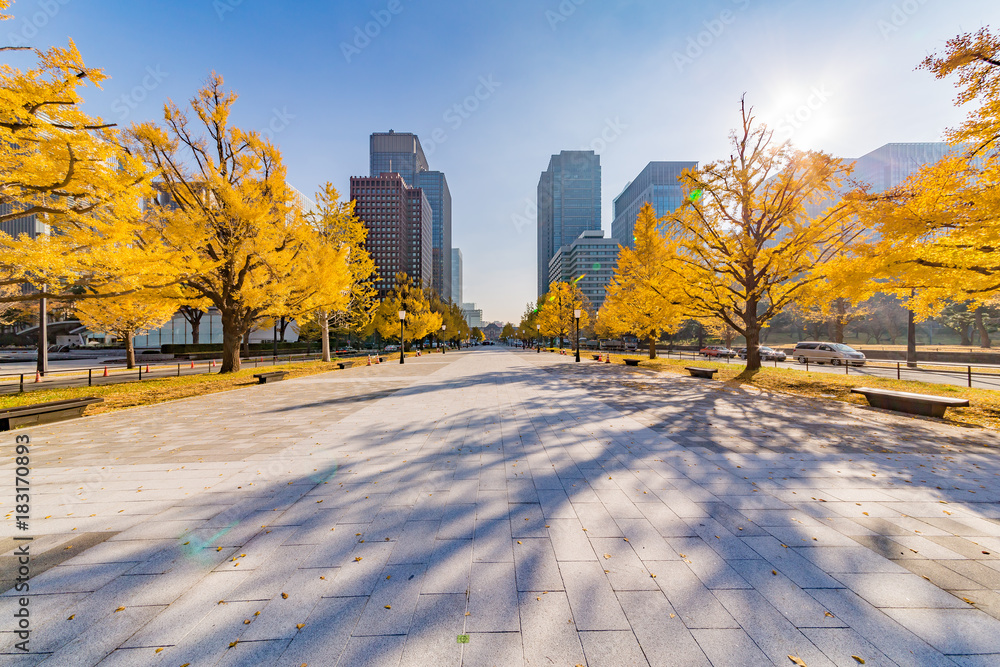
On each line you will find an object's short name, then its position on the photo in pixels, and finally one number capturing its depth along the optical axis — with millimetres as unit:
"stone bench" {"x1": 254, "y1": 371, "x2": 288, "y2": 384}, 15000
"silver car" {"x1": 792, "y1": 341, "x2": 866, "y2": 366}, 24594
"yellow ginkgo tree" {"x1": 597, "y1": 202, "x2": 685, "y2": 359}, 19938
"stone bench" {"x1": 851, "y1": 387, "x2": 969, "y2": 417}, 8351
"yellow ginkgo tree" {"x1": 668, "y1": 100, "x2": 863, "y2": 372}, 14438
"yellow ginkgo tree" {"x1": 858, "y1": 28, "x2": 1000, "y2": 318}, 8516
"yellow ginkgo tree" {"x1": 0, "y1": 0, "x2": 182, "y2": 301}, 8344
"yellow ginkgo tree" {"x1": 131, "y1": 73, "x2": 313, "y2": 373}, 15125
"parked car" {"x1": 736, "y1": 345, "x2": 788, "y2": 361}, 30244
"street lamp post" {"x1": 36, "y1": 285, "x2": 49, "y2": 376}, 18084
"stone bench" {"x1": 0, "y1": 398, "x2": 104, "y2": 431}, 7480
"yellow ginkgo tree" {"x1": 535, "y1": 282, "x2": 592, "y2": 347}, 44562
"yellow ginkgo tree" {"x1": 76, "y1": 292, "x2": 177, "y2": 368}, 20797
